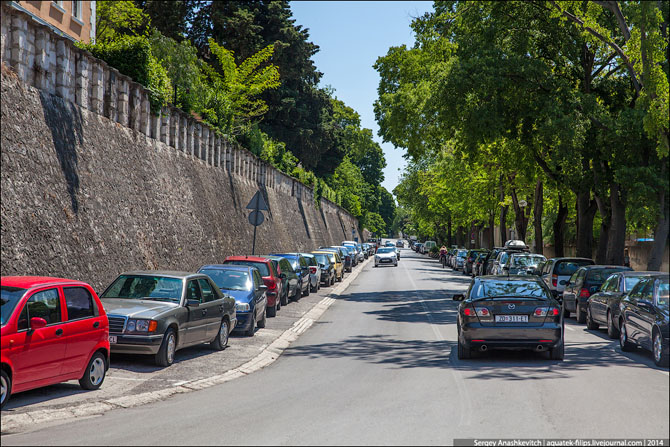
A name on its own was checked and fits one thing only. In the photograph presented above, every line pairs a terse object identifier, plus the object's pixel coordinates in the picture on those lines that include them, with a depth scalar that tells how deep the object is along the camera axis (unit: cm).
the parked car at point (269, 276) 2070
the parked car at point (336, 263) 3792
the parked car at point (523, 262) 2864
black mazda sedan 1234
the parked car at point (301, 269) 2746
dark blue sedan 1642
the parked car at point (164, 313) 1145
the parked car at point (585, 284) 2023
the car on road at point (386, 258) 6250
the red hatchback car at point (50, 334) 835
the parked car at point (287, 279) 2288
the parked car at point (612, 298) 1631
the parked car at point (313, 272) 3061
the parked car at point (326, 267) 3534
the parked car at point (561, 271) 2347
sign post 2284
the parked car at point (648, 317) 1219
